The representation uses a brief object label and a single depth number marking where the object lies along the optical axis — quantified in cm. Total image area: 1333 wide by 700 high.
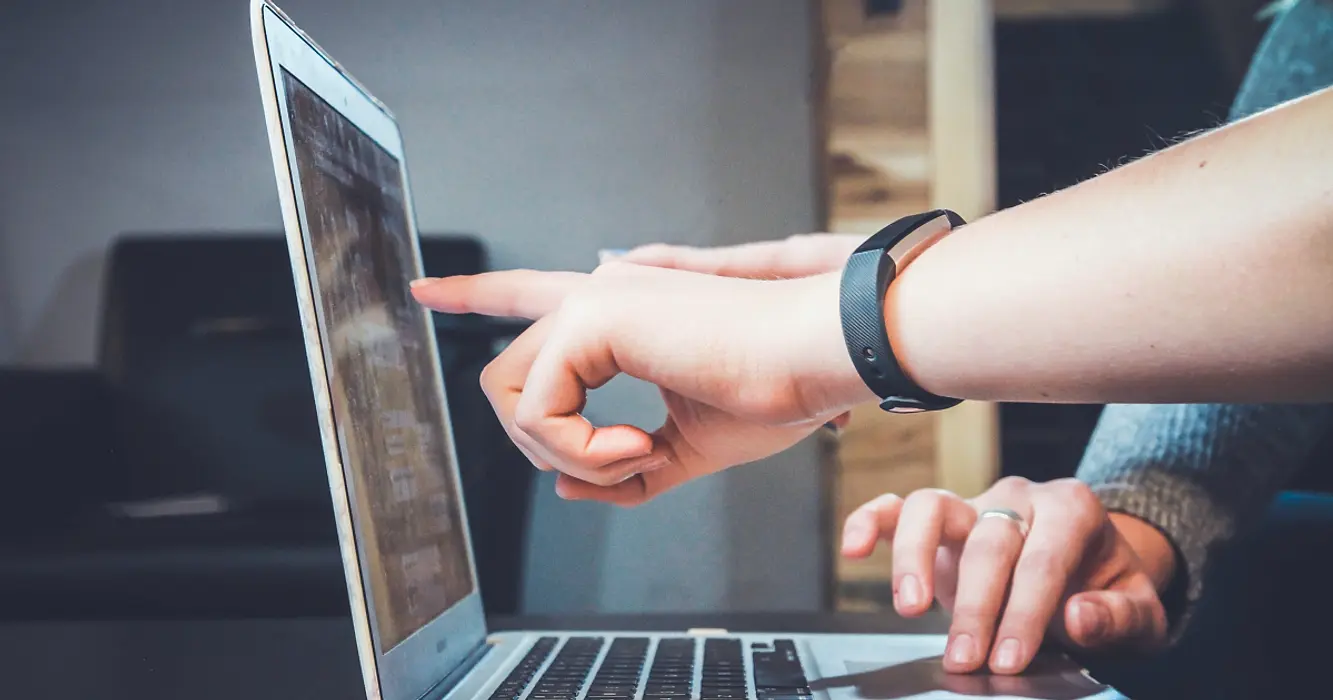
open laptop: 50
